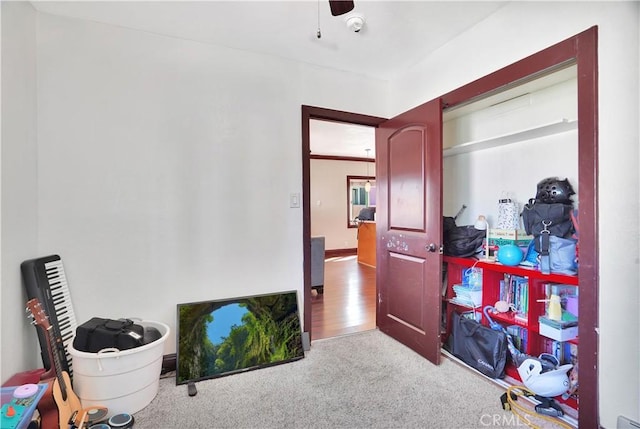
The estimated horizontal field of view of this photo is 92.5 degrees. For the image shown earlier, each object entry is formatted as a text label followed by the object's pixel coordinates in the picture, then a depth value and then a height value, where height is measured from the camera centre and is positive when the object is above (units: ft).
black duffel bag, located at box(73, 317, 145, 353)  5.68 -2.35
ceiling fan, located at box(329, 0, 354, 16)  4.53 +3.08
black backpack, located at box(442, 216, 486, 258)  7.66 -0.78
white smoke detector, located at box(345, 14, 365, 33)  6.42 +3.99
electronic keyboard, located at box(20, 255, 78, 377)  5.81 -1.69
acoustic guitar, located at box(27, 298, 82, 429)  4.73 -2.83
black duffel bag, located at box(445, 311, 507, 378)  6.84 -3.25
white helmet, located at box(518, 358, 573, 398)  5.71 -3.24
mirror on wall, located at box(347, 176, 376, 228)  26.53 +1.31
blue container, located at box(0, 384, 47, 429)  3.87 -2.63
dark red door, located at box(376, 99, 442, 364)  7.48 -0.48
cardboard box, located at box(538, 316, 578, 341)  5.73 -2.36
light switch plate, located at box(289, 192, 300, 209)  8.56 +0.29
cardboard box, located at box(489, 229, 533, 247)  6.93 -0.65
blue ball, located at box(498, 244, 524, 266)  6.52 -0.99
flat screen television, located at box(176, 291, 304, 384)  7.10 -3.10
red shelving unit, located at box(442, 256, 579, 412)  6.06 -1.99
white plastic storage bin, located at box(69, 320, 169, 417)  5.54 -3.06
